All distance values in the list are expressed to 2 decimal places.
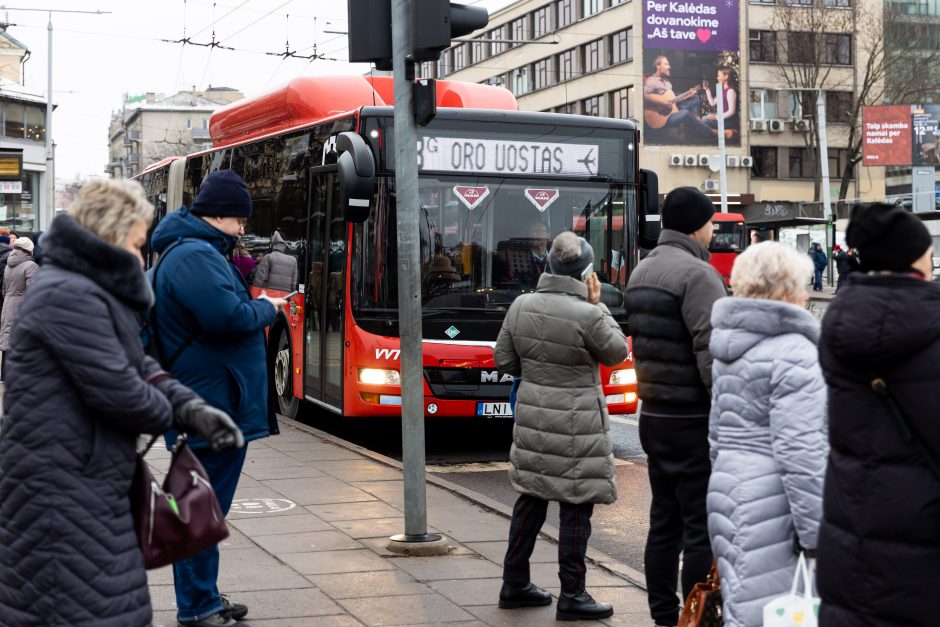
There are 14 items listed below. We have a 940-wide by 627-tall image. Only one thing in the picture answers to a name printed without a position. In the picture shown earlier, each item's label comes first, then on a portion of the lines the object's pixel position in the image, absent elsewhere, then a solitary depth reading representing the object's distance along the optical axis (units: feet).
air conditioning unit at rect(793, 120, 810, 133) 223.30
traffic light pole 23.68
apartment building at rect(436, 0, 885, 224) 218.79
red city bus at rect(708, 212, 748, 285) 160.53
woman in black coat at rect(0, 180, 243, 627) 12.18
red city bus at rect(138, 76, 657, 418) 36.65
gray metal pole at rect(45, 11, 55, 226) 157.17
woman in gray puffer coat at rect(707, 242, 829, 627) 14.07
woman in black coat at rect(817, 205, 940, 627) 11.18
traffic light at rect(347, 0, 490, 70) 23.29
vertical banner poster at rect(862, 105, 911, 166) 175.22
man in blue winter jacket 17.81
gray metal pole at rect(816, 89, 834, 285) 162.50
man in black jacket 18.25
